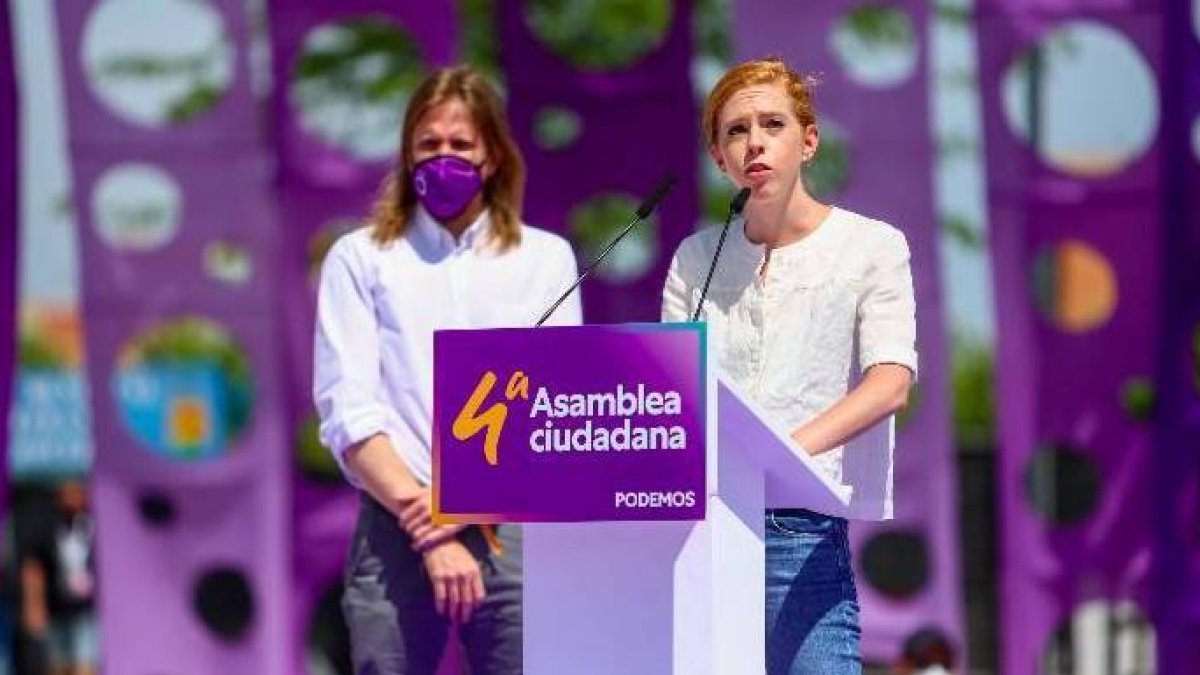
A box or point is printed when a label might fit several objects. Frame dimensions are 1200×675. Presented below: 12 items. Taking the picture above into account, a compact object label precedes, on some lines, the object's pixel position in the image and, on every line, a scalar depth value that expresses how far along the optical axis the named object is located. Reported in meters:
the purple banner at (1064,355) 19.33
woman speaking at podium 8.94
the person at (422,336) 10.18
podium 8.35
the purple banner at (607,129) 19.14
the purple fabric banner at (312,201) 19.61
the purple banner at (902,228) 19.09
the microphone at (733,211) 8.74
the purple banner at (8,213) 18.48
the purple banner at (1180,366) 17.50
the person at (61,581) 27.31
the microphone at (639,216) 8.77
